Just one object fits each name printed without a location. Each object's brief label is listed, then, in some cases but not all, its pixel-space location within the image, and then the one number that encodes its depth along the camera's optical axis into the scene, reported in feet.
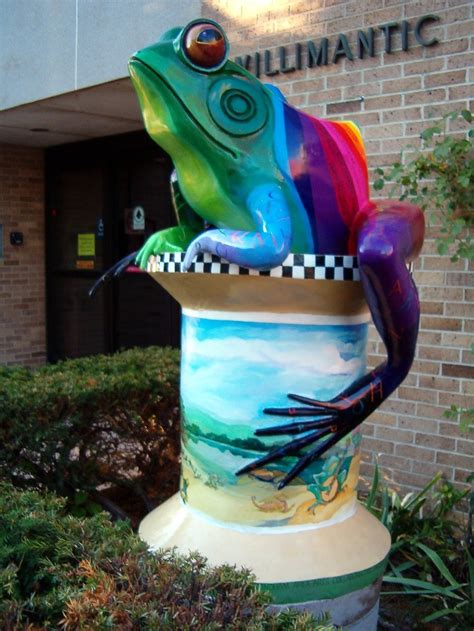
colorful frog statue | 6.45
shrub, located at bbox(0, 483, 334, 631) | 4.62
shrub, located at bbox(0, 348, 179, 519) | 11.16
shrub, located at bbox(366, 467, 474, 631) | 10.39
